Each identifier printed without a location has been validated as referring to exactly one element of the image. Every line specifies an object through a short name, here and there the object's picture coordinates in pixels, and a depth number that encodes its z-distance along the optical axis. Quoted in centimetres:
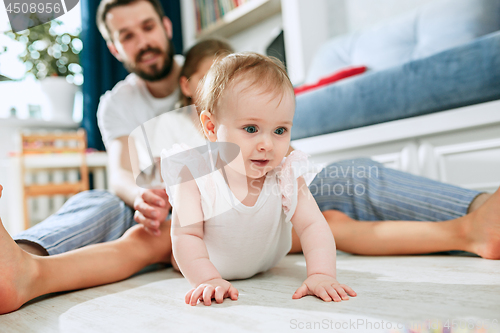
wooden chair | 229
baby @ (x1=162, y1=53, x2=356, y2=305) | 62
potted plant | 274
